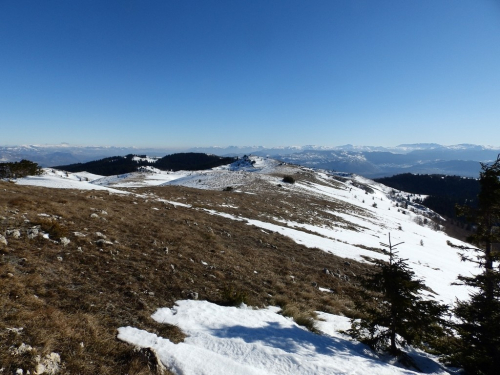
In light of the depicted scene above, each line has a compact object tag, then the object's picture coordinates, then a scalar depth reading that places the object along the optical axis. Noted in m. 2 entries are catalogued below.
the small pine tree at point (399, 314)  6.96
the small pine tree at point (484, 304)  6.99
